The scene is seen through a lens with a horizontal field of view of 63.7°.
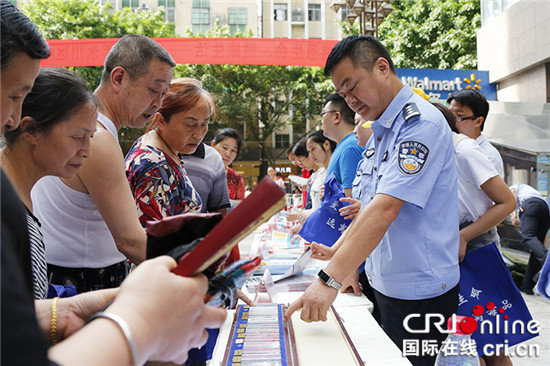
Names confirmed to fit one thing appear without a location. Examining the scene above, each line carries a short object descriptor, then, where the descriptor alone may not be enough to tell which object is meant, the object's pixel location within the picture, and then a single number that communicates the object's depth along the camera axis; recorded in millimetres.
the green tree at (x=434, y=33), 13398
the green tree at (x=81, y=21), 16562
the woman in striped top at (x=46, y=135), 1102
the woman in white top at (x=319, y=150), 4164
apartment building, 30594
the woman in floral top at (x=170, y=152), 1628
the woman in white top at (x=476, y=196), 2236
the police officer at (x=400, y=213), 1529
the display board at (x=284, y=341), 1217
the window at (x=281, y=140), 29641
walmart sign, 10109
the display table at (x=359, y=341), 1259
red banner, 9870
